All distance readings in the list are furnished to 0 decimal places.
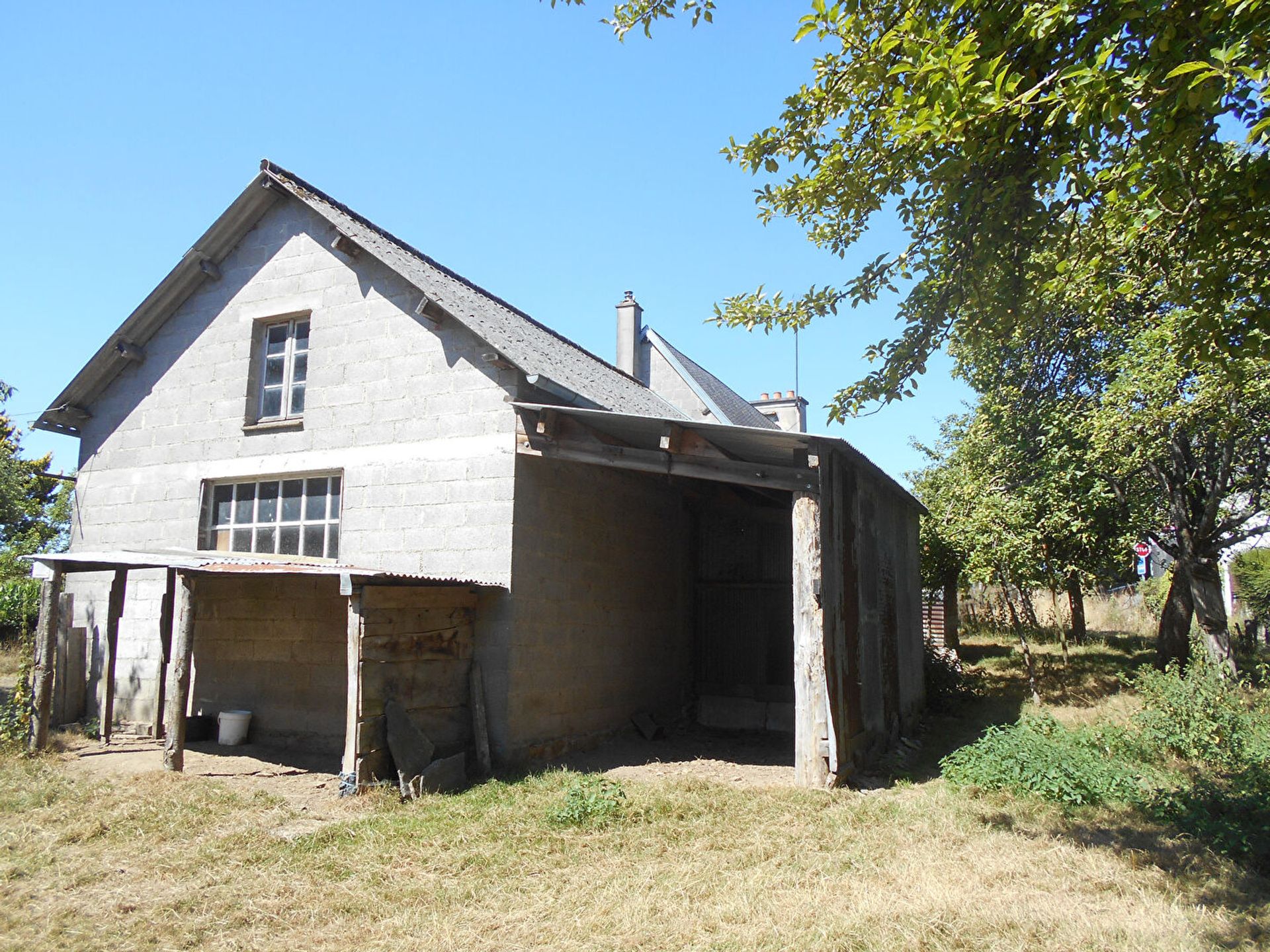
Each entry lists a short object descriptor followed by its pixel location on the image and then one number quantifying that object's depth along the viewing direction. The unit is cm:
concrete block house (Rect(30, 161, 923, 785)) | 895
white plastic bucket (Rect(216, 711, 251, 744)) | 1036
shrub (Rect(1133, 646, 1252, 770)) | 931
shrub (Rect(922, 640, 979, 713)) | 1477
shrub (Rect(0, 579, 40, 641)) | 1975
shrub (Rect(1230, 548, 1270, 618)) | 2111
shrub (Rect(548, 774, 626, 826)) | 725
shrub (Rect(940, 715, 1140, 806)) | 805
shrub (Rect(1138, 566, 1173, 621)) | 2398
